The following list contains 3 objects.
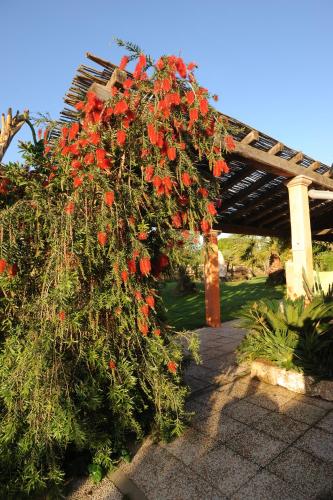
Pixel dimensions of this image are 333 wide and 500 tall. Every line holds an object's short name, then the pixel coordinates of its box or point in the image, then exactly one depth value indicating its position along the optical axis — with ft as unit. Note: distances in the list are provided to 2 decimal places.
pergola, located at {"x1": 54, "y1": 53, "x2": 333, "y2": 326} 8.92
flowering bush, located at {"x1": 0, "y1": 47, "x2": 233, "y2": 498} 7.35
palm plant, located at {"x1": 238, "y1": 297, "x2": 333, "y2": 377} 12.21
